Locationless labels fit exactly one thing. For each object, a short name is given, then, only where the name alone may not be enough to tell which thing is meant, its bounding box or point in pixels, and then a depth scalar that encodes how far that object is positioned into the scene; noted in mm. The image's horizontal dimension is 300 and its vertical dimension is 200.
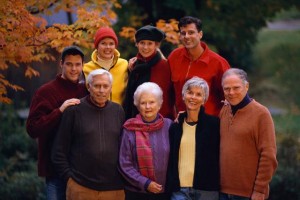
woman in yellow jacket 12578
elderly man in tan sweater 10852
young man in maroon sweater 11703
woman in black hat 12586
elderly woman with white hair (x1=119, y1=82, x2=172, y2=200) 11133
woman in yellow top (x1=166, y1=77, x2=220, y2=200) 11156
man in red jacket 12648
